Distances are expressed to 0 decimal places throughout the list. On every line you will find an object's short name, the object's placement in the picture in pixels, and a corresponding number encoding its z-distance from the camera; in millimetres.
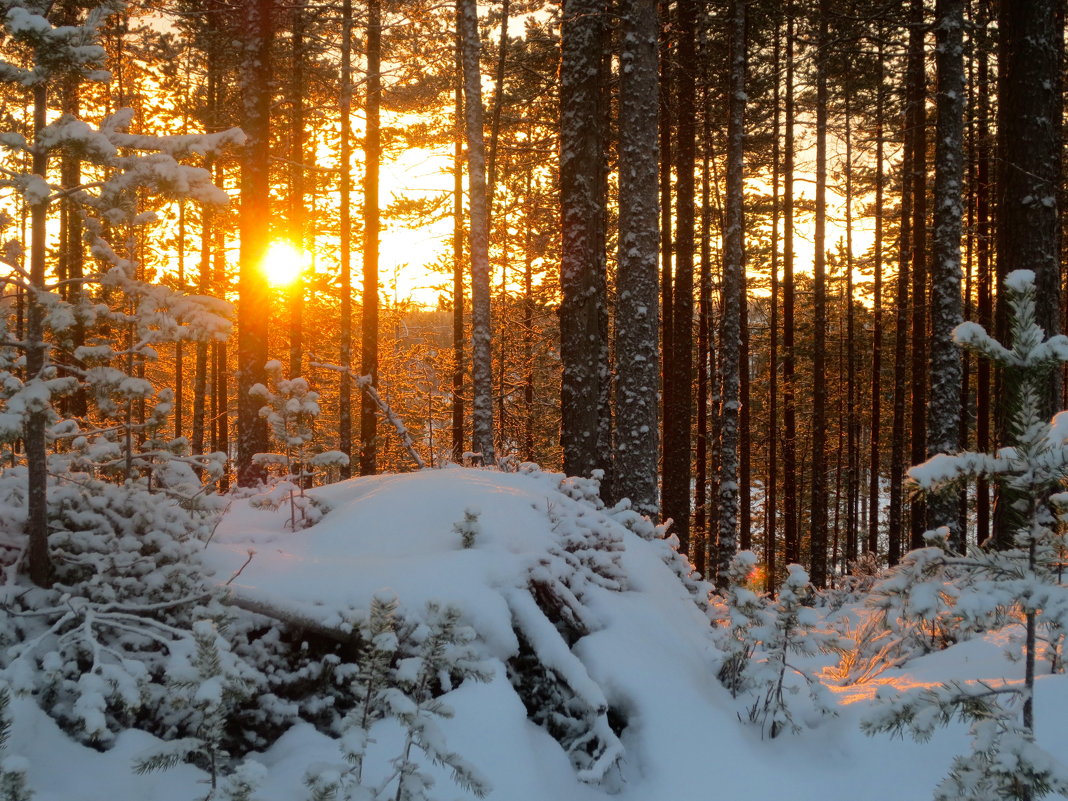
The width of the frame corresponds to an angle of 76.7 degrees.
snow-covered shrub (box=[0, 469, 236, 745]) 2727
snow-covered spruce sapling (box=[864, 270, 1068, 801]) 2471
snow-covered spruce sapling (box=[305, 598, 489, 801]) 2455
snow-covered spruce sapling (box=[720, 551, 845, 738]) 4203
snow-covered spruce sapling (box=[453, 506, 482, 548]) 4262
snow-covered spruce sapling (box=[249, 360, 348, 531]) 5309
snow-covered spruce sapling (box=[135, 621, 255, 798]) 2393
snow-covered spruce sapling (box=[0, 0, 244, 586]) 3215
